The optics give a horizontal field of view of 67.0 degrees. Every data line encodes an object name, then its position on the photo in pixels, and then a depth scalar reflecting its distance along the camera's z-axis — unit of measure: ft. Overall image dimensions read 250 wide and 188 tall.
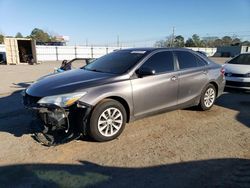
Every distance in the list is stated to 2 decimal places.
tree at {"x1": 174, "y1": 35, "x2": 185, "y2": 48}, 214.85
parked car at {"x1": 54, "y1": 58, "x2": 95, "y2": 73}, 22.43
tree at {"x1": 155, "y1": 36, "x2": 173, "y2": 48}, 194.90
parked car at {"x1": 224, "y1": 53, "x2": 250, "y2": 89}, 21.47
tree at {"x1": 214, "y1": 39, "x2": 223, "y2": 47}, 244.62
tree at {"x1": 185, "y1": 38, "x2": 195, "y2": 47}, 216.99
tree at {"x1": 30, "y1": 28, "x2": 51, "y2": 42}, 214.66
